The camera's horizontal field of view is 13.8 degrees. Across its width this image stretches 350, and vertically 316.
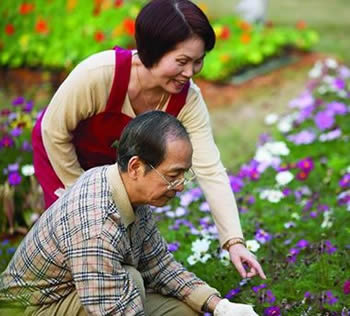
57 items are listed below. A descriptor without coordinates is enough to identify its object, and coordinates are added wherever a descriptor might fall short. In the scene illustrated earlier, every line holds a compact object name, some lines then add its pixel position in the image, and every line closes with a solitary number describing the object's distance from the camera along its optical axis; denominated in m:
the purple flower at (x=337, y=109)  9.91
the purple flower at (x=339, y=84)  10.90
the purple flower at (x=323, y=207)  7.55
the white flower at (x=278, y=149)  8.85
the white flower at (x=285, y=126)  10.00
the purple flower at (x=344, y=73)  11.51
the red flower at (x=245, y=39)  12.85
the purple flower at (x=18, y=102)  8.26
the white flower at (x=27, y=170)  7.83
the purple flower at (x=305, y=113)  10.27
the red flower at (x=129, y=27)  12.74
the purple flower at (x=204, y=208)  7.91
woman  5.50
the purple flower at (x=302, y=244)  6.61
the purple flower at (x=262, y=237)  6.74
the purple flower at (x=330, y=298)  5.65
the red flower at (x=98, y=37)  12.49
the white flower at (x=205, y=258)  6.51
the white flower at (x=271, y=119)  10.66
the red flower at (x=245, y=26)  13.21
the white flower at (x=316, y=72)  11.83
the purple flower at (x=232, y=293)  5.99
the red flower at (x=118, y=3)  13.81
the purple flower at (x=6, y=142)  8.19
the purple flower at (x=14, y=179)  7.74
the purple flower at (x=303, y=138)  9.35
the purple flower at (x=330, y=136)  9.23
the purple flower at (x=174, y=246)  6.83
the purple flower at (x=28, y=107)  8.33
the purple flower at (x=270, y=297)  5.77
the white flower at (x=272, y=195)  7.78
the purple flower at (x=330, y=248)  6.37
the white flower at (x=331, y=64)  11.67
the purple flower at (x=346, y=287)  5.61
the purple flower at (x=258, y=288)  5.91
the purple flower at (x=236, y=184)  8.36
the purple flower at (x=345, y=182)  8.05
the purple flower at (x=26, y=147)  8.35
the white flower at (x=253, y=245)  6.41
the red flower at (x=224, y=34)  12.82
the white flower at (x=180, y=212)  7.76
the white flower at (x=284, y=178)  8.06
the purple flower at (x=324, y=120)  9.65
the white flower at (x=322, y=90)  11.02
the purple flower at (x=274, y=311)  5.49
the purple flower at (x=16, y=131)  8.18
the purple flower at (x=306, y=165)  8.50
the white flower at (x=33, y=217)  7.82
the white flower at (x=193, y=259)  6.52
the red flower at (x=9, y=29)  13.30
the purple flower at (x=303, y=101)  10.68
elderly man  4.73
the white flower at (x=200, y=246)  6.60
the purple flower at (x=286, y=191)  7.97
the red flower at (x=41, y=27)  13.47
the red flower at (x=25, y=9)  13.58
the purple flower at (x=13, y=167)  7.87
